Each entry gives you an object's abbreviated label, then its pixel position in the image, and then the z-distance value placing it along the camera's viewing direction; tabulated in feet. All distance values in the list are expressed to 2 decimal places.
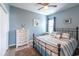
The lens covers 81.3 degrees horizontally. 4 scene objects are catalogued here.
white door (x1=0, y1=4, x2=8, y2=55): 4.48
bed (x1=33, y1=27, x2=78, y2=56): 3.34
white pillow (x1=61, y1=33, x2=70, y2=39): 4.76
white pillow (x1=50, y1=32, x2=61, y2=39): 5.09
